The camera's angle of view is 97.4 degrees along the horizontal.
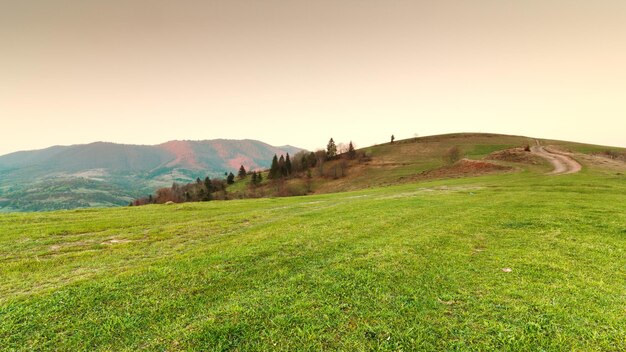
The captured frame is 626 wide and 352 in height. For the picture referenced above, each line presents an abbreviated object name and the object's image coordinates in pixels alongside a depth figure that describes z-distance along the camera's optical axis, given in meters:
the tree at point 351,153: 121.95
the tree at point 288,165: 125.38
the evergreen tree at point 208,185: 121.89
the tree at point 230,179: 131.38
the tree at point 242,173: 143.01
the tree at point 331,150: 128.50
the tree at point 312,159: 127.08
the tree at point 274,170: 123.06
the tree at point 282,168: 123.25
